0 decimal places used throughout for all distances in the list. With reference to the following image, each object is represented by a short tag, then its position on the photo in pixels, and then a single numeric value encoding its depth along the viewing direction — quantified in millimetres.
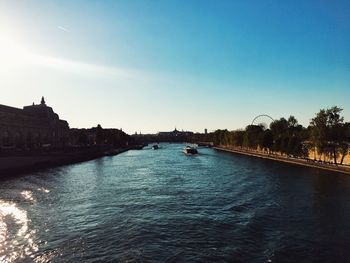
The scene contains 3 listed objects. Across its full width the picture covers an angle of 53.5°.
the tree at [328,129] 86188
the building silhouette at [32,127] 116125
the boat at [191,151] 156725
